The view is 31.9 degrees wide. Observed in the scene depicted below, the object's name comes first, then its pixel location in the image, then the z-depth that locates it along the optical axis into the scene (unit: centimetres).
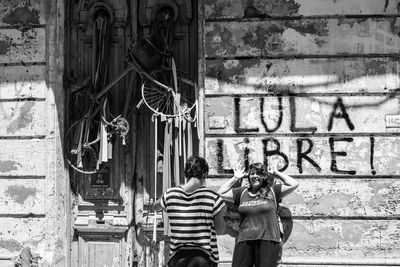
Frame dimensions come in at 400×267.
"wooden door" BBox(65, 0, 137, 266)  714
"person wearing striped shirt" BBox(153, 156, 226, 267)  536
